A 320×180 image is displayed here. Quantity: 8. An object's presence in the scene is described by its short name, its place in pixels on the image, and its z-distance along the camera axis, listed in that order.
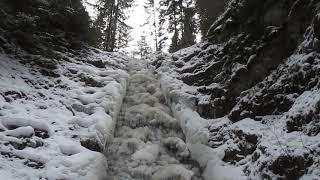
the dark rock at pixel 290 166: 4.34
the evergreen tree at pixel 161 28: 20.13
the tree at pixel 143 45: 28.42
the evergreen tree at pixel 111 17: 17.42
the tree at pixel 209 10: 12.68
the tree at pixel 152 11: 24.93
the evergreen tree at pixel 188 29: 17.07
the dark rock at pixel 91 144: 5.78
